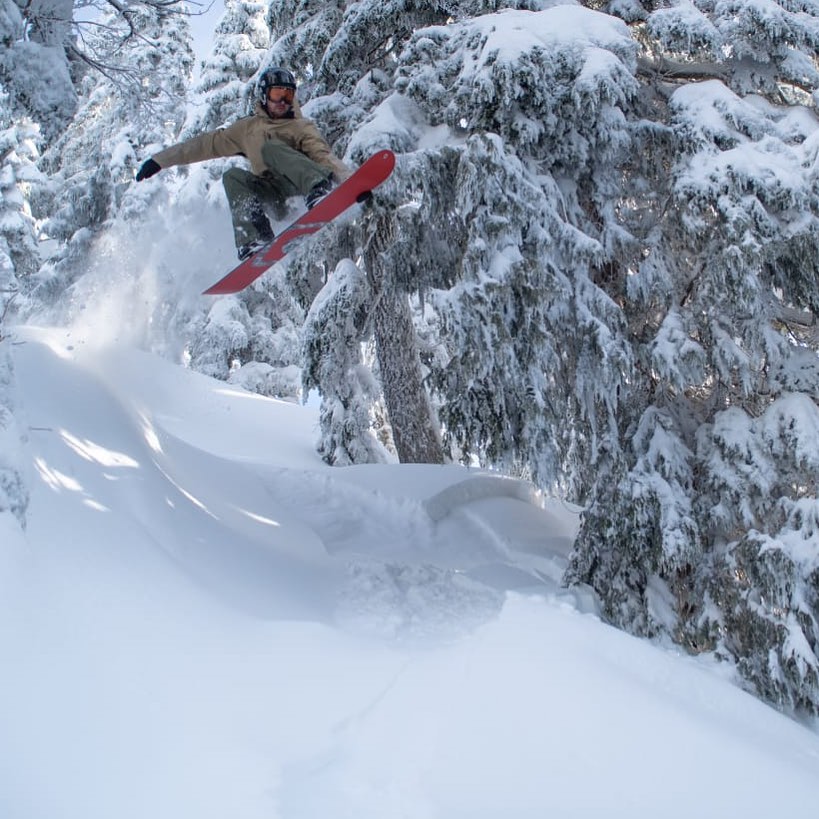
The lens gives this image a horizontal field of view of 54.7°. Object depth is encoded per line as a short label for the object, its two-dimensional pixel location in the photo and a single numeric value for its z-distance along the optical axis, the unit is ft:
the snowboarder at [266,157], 23.56
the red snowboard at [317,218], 22.18
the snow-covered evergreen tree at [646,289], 21.80
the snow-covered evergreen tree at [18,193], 66.54
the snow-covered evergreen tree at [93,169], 60.29
